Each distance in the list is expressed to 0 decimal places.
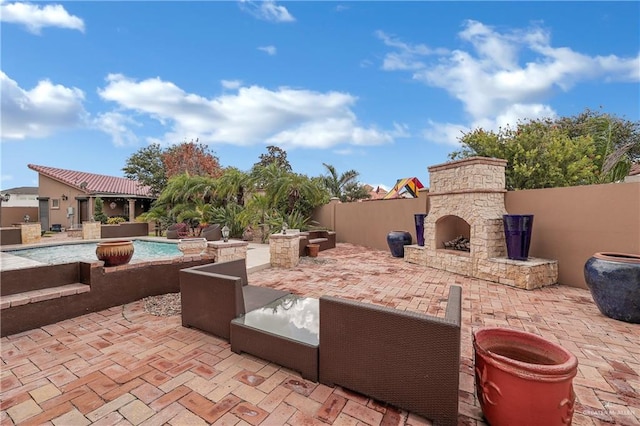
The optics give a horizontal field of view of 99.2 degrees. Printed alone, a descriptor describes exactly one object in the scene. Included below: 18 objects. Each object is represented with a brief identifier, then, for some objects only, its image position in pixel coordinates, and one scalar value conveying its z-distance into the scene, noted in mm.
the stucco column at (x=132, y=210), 19234
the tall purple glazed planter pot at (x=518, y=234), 5734
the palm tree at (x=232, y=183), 13711
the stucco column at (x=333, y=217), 13305
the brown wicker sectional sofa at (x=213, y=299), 3178
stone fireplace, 5756
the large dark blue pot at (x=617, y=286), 3762
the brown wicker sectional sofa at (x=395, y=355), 1950
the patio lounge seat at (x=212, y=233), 11891
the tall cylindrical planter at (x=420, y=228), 8383
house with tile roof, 18312
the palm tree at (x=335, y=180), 19938
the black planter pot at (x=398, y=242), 9156
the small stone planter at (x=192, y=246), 6729
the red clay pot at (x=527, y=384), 1717
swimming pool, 9609
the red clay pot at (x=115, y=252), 4398
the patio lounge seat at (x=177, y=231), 12984
